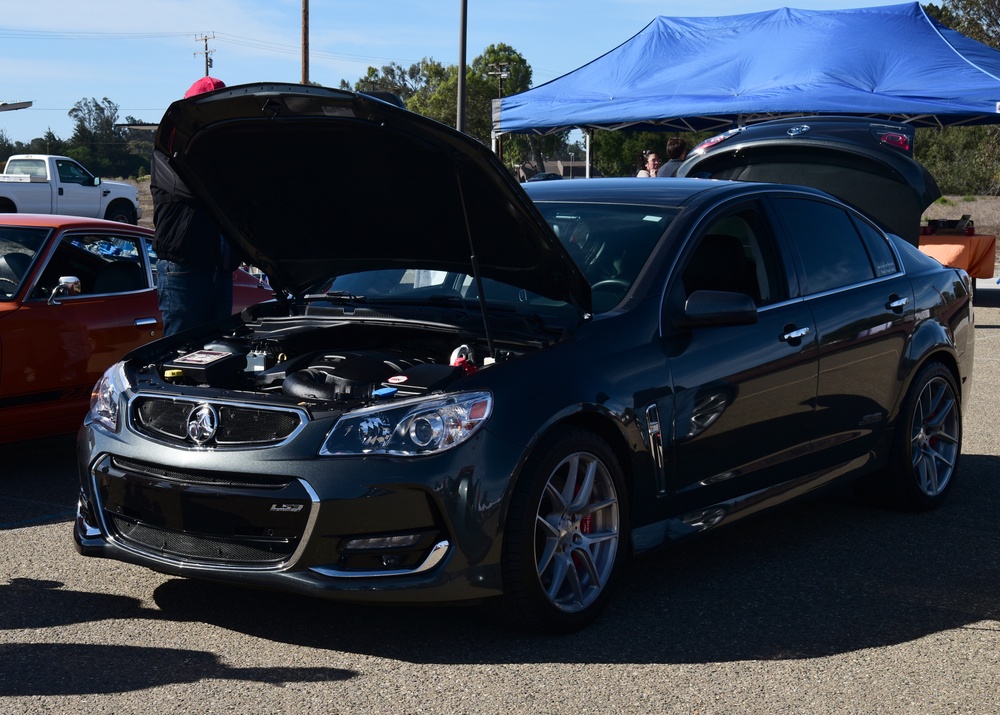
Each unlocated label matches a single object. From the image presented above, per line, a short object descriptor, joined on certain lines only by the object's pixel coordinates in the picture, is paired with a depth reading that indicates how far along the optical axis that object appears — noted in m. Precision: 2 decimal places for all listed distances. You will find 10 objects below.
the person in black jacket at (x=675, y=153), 13.45
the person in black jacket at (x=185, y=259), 6.22
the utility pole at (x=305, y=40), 43.28
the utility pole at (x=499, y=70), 89.25
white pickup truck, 31.06
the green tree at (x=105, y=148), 99.19
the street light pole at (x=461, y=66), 32.94
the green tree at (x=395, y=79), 126.66
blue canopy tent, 17.41
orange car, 6.59
